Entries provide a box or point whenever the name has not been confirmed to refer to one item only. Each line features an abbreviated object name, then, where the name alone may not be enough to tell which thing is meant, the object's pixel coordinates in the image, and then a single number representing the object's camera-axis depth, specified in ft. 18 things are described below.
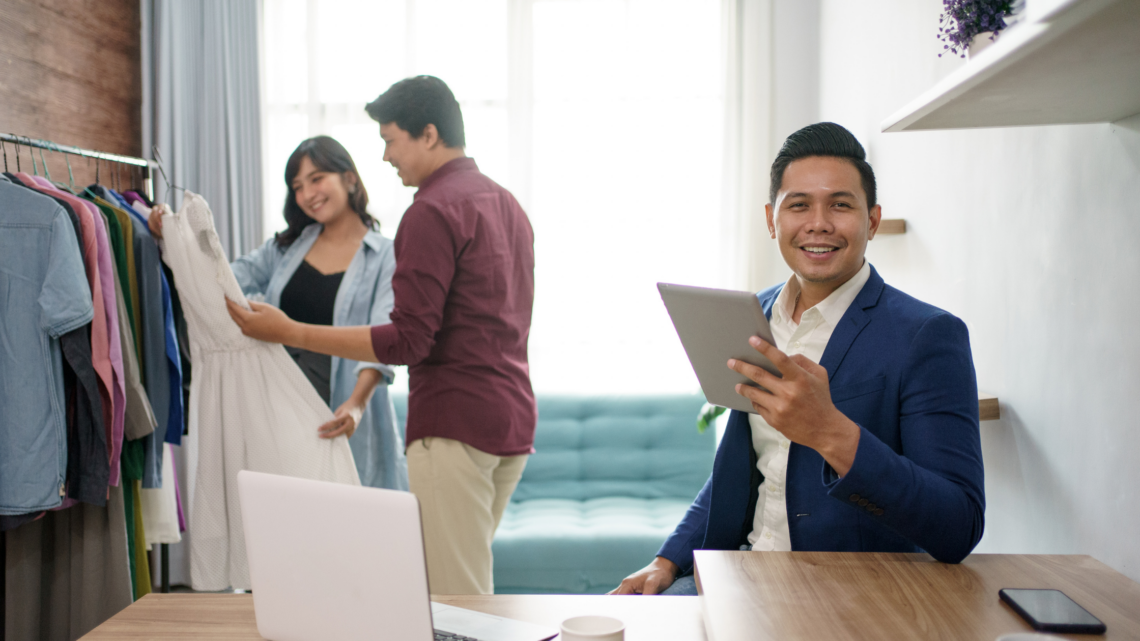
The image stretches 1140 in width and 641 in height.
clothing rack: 6.44
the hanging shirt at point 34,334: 5.72
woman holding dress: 7.69
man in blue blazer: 3.42
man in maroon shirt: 5.73
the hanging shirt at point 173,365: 6.91
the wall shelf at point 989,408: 5.22
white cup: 2.65
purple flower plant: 3.81
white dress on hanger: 6.29
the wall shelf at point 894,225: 7.33
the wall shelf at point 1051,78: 2.36
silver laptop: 2.63
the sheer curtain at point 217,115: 11.51
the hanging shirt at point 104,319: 6.17
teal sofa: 10.35
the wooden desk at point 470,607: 3.32
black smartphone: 2.84
